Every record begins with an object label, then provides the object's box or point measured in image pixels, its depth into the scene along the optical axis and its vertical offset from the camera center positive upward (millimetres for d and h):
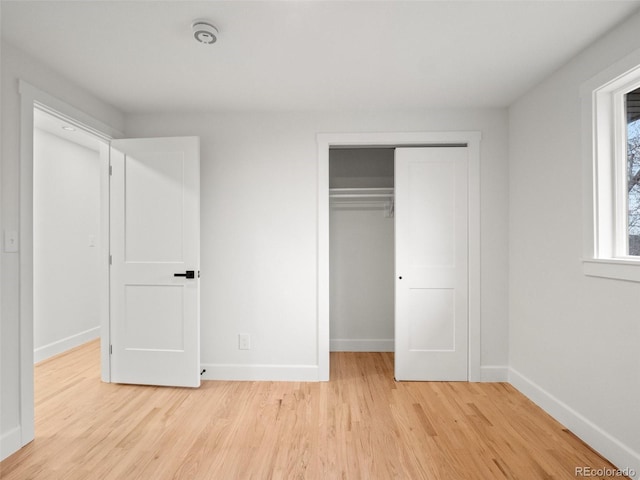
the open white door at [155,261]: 3029 -174
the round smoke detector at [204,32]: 1908 +1154
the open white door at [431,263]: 3182 -195
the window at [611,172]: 2045 +412
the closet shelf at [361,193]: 3817 +531
